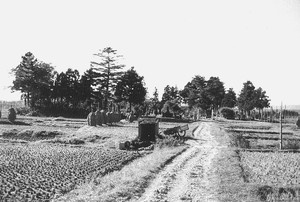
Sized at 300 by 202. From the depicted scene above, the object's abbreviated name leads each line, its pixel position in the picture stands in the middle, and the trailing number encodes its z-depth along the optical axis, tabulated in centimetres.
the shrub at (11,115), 3581
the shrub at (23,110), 5472
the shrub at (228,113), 6162
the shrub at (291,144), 2166
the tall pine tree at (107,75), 5725
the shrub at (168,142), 1975
